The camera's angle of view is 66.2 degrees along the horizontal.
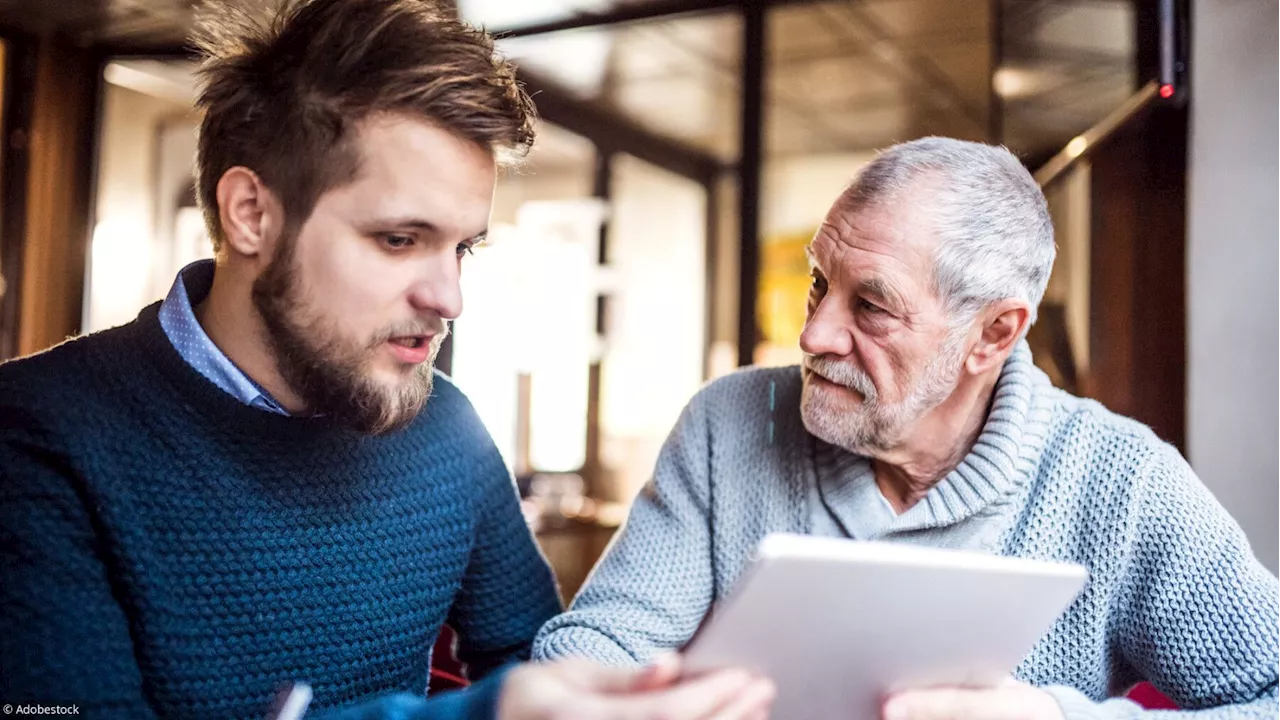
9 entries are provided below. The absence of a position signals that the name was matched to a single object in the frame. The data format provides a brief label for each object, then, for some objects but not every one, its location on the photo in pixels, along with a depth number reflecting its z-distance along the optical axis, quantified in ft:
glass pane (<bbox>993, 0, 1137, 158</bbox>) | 8.26
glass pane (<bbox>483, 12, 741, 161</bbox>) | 14.90
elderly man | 4.19
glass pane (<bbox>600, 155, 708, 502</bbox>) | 20.89
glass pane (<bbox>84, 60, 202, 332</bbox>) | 14.90
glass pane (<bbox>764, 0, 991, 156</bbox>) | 14.06
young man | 3.54
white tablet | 2.63
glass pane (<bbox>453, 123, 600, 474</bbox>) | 17.15
